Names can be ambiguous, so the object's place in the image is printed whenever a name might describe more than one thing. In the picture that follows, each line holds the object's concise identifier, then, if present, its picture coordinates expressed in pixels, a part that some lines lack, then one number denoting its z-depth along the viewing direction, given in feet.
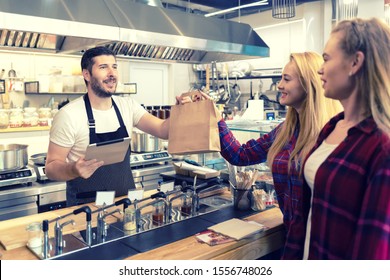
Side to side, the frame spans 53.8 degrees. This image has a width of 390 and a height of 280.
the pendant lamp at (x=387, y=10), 13.54
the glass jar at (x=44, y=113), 16.28
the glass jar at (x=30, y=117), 15.75
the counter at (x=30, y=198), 9.42
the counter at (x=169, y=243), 4.95
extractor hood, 6.97
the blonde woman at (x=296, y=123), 5.43
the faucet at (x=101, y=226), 5.52
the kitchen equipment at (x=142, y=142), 12.56
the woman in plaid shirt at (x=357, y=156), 3.48
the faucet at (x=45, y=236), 4.99
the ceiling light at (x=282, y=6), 12.24
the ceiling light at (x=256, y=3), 16.61
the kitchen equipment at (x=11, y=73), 17.01
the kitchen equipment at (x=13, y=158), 9.46
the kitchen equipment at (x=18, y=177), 9.49
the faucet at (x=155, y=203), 5.89
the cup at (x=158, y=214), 6.09
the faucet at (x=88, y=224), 5.29
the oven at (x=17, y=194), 9.41
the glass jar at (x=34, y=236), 5.12
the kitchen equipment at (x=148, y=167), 11.93
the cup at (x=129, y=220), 5.77
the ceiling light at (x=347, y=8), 12.40
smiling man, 7.23
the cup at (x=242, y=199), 6.75
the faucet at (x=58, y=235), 5.12
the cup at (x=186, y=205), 6.52
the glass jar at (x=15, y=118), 15.25
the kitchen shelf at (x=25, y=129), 14.92
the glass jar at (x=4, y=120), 14.56
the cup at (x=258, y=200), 6.77
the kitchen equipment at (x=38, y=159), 10.53
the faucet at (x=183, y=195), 6.29
